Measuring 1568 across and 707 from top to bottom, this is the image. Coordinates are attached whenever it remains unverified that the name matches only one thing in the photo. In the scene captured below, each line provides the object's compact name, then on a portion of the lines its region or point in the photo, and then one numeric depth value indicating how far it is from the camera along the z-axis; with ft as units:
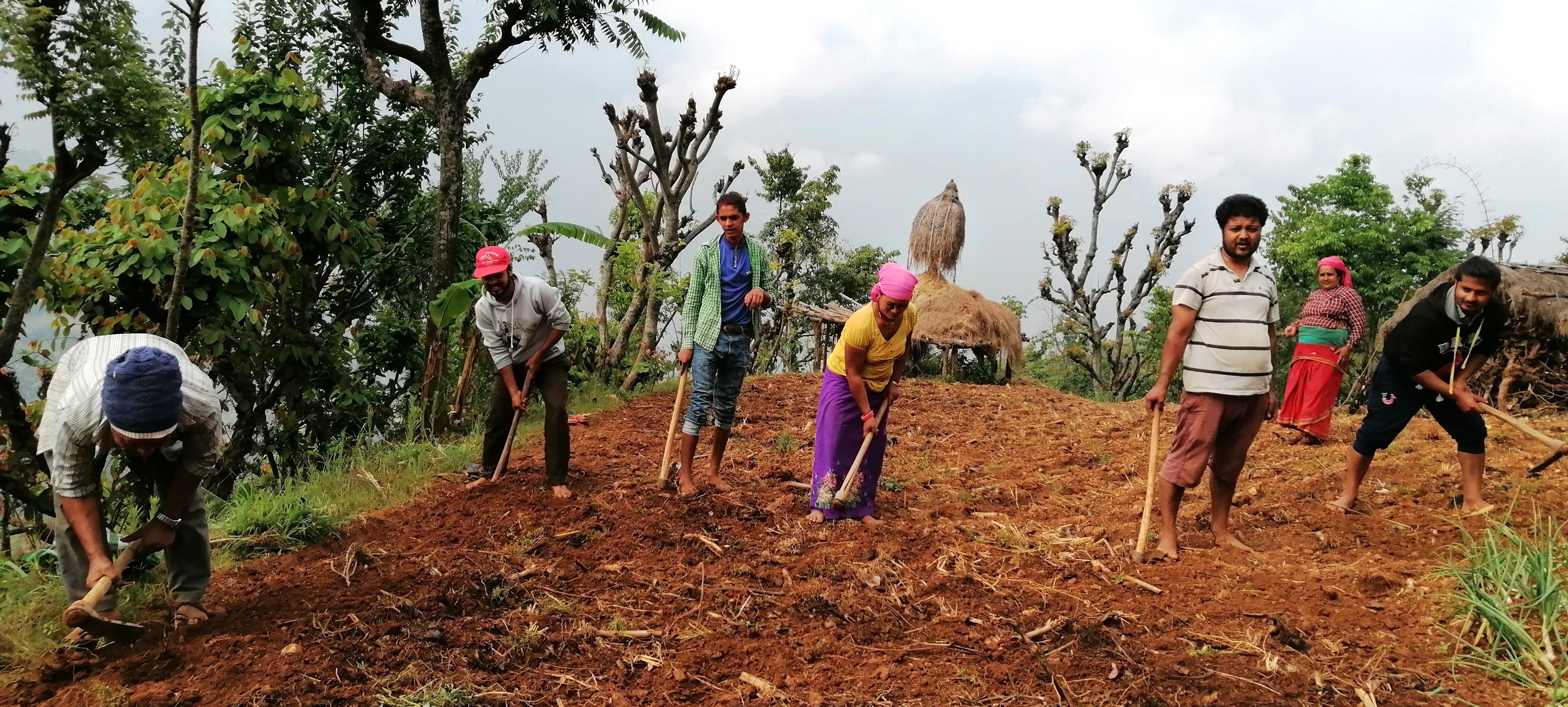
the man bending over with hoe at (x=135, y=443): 9.14
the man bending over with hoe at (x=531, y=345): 16.31
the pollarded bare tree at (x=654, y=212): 32.09
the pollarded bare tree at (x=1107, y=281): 50.98
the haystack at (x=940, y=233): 50.14
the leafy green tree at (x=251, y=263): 16.12
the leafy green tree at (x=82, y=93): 11.91
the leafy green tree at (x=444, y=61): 24.32
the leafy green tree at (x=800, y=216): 56.95
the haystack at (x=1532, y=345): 27.09
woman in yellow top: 14.34
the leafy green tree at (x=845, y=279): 58.70
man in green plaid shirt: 16.52
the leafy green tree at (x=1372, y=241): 54.80
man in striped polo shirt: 13.16
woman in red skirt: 22.03
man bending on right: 14.28
